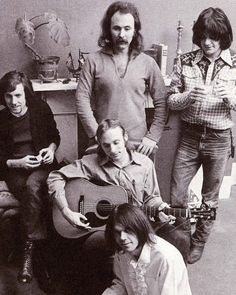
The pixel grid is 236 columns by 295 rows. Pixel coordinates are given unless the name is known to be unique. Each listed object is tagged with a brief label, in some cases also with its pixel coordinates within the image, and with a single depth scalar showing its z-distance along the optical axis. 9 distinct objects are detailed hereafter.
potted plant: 2.56
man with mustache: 2.28
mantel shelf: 2.64
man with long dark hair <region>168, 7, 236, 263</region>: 2.12
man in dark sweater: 2.24
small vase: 2.65
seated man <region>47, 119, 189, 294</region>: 2.02
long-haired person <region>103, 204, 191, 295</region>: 1.65
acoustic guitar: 2.07
